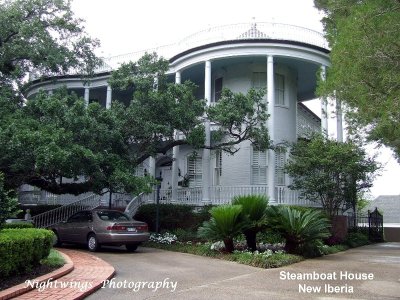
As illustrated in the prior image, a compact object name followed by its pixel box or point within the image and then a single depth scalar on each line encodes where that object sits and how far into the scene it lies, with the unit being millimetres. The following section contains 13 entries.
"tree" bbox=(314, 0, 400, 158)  8991
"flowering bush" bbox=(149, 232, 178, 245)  17328
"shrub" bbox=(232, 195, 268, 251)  14033
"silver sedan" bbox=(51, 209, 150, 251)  14773
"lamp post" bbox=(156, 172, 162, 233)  18547
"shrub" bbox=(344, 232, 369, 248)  19375
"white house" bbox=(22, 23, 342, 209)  19688
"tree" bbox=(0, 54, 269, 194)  15117
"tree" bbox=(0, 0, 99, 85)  17719
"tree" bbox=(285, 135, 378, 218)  17641
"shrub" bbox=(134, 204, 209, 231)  18969
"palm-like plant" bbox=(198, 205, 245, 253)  13680
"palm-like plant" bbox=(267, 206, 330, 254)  13781
